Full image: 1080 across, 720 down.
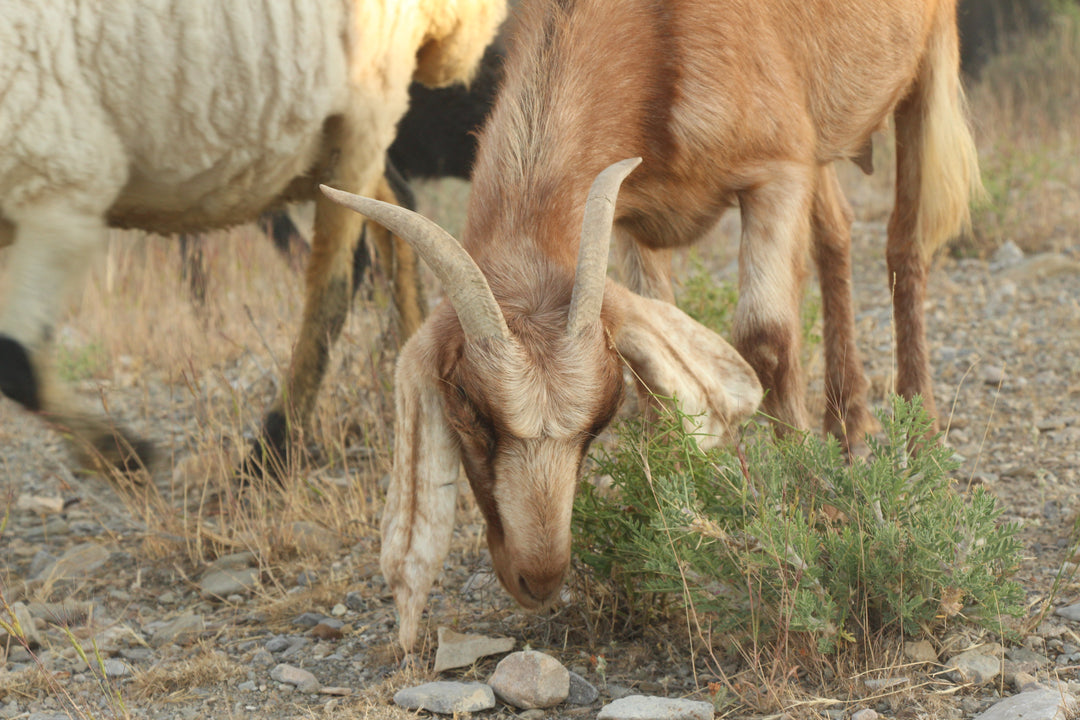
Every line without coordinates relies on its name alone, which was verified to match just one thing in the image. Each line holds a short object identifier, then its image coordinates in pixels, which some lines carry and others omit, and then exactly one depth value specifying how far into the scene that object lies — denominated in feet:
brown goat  17.70
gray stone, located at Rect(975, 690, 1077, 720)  16.06
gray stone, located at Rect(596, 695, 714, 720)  17.12
